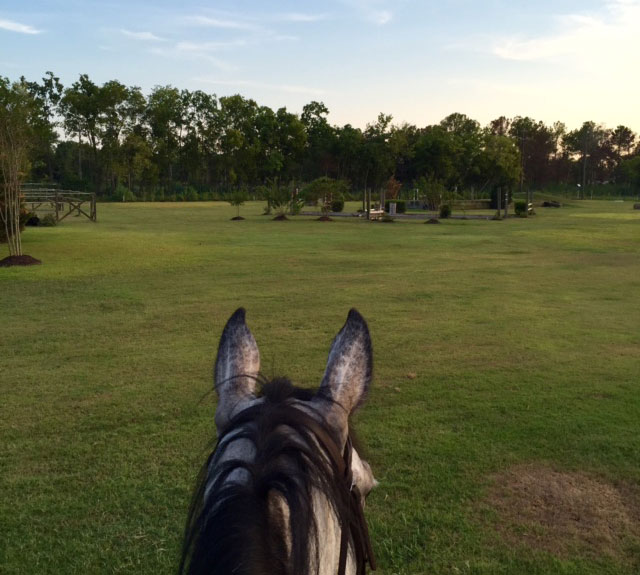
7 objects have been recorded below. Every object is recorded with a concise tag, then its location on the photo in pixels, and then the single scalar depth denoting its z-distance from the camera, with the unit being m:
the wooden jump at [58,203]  26.42
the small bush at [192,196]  61.17
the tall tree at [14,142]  12.75
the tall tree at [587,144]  87.75
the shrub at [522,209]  32.97
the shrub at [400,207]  35.69
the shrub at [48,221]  24.20
